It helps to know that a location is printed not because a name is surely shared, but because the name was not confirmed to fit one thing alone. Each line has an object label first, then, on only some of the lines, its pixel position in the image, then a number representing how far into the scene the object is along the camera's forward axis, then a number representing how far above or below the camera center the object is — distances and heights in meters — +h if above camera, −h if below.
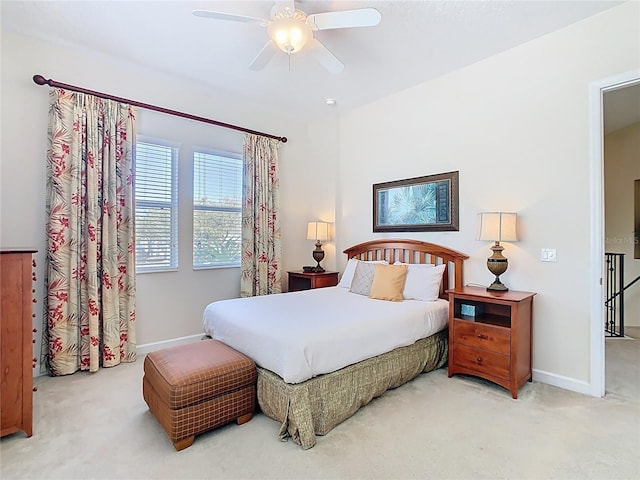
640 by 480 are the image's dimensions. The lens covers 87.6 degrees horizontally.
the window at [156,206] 3.62 +0.39
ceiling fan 2.16 +1.48
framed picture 3.60 +0.44
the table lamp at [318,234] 4.66 +0.11
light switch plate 2.88 -0.11
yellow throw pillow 3.29 -0.41
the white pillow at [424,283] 3.33 -0.42
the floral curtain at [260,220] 4.29 +0.29
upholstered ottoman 1.96 -0.92
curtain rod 2.95 +1.43
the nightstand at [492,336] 2.65 -0.79
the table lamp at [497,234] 2.96 +0.07
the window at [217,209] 4.05 +0.41
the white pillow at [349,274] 4.03 -0.39
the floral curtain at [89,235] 2.99 +0.05
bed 2.08 -0.72
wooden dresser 1.98 -0.61
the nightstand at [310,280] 4.44 -0.52
